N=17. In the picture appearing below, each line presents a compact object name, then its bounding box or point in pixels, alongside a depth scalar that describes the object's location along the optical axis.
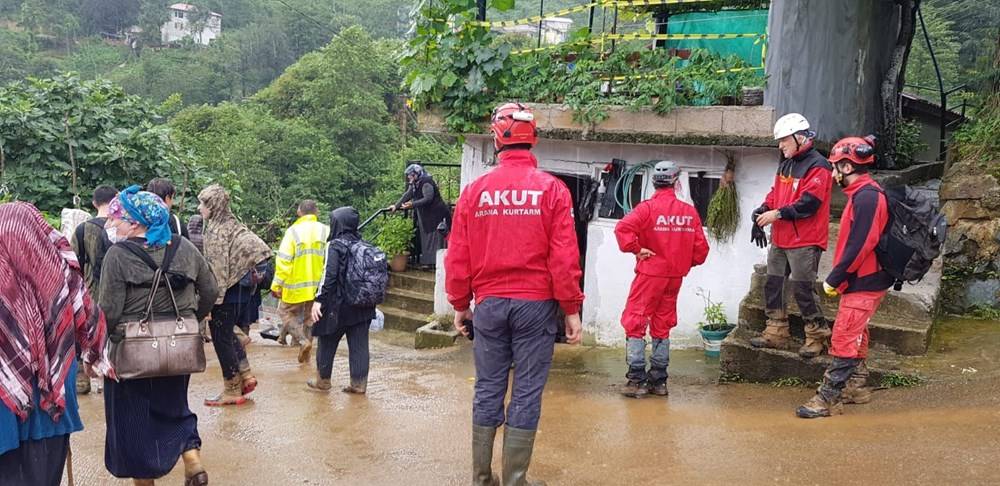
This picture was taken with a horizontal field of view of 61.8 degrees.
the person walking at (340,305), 6.71
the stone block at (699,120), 8.08
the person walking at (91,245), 6.01
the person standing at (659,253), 6.26
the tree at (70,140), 11.34
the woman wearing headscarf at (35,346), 3.31
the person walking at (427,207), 11.05
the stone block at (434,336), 10.26
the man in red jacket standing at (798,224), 6.18
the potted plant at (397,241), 12.60
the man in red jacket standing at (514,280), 4.25
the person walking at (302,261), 8.45
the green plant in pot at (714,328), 8.23
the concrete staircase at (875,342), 6.51
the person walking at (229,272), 6.69
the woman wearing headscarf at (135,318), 4.38
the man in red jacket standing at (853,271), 5.39
